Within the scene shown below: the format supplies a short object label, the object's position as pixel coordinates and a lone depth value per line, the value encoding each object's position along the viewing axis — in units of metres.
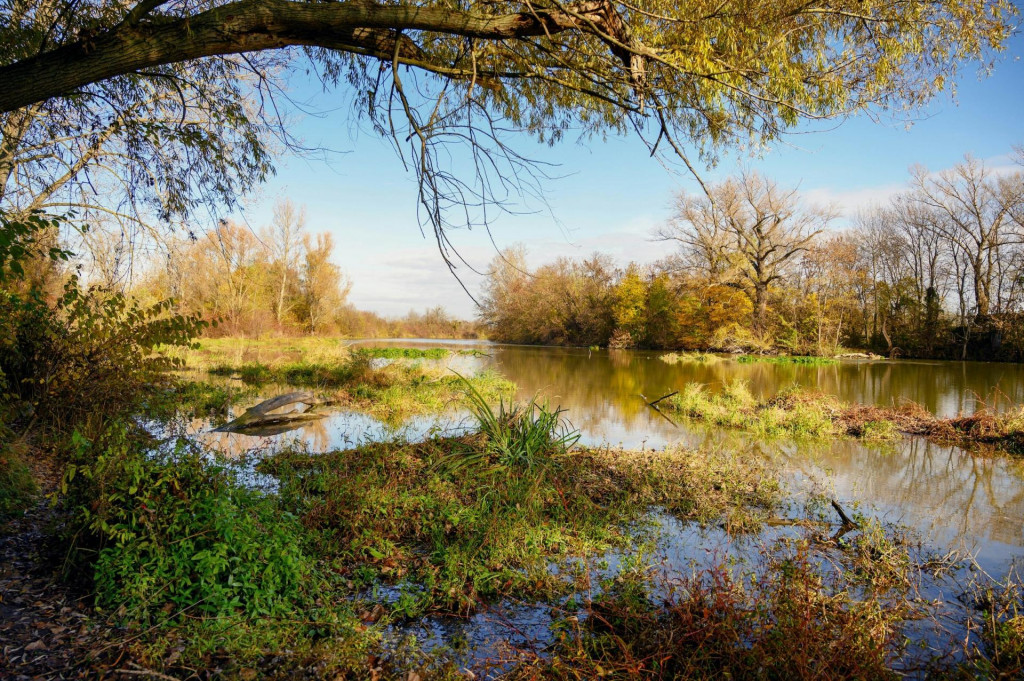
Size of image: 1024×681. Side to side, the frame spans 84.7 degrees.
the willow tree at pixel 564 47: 3.70
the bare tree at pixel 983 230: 31.59
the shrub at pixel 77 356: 6.32
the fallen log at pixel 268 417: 9.49
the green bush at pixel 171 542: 3.09
